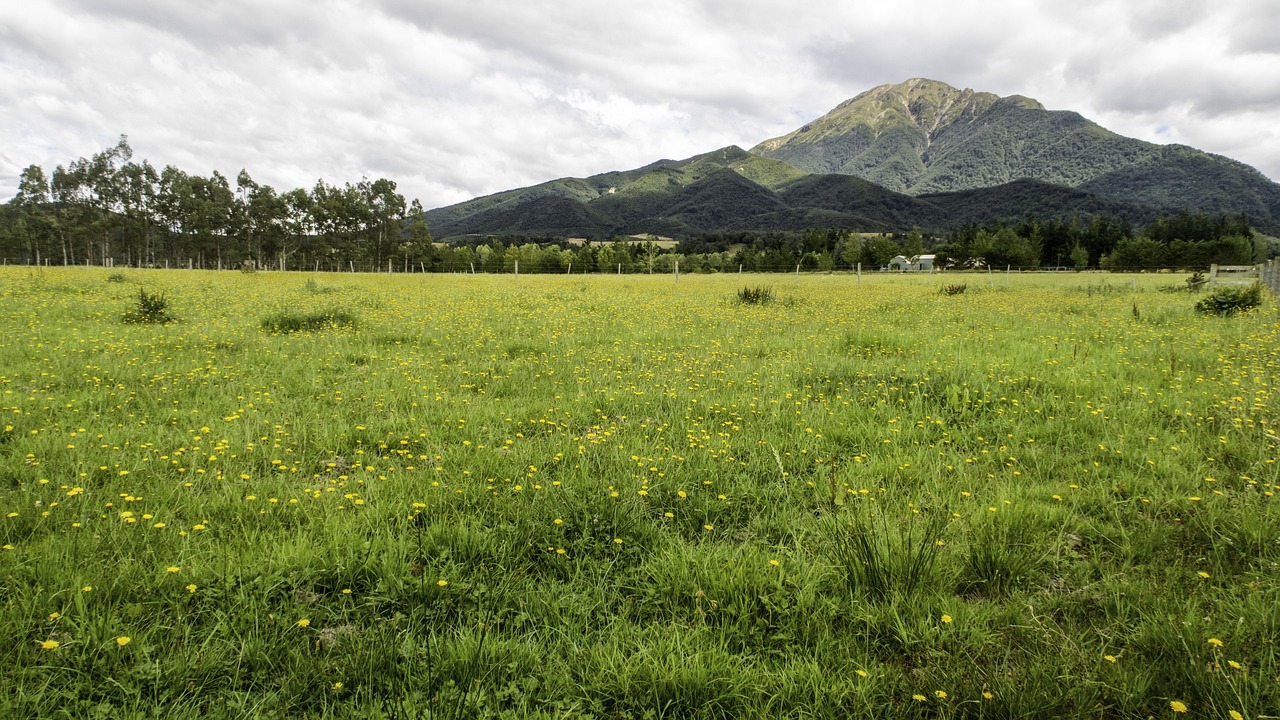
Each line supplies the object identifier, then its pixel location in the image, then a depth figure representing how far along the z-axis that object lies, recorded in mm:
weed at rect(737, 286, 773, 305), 19219
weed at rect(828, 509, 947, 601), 2990
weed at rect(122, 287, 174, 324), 11966
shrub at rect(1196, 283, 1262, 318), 14031
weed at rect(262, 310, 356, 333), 11789
